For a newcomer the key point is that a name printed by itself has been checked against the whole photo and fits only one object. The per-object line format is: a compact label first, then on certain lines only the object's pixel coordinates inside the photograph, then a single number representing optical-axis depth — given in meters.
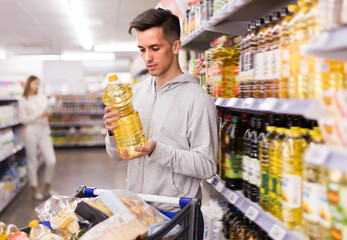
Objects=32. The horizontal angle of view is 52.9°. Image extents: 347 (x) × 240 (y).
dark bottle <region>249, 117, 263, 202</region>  1.76
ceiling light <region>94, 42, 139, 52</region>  13.55
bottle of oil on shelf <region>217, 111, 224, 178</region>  2.27
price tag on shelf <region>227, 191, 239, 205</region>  1.88
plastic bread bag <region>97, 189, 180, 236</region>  1.41
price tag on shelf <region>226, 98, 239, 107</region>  1.77
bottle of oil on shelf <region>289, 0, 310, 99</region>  1.30
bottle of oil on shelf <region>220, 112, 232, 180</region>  2.15
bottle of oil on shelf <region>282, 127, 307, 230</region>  1.37
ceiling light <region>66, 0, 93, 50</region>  8.02
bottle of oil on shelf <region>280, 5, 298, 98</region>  1.41
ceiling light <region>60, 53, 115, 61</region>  15.10
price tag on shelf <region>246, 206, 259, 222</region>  1.60
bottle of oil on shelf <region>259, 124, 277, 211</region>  1.62
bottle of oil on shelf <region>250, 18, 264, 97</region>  1.65
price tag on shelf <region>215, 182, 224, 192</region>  2.13
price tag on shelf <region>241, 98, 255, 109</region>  1.57
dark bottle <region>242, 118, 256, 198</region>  1.84
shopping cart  1.32
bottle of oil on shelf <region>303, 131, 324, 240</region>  1.20
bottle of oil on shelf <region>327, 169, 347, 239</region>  1.05
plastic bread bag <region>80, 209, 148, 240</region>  1.23
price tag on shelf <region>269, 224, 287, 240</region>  1.34
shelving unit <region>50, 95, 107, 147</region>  12.00
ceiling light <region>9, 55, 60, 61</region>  15.51
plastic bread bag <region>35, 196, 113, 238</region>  1.44
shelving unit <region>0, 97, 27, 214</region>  5.12
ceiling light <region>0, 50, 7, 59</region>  14.59
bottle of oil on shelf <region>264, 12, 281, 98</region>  1.47
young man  1.76
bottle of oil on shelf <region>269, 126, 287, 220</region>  1.51
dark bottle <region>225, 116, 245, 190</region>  2.01
